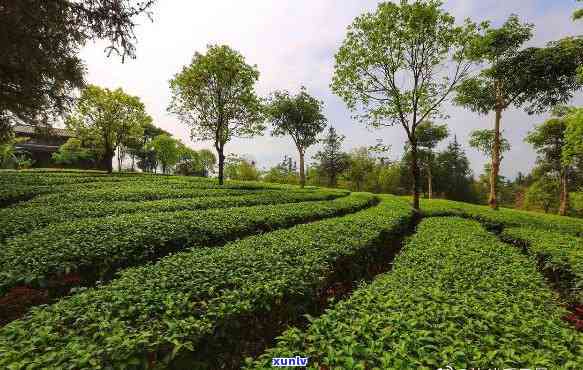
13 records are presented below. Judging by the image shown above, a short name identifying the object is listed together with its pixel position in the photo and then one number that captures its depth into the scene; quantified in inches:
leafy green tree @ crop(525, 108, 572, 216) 1417.3
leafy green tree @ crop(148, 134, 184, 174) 2363.4
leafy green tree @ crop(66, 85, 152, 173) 1550.2
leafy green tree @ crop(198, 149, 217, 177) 3750.0
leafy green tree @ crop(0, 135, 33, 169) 1604.9
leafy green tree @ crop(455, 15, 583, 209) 813.2
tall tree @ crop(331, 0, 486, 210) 773.9
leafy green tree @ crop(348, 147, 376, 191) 2787.9
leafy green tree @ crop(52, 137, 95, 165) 1907.0
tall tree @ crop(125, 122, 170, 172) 3382.1
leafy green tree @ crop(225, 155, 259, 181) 2876.5
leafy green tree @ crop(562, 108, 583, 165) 592.4
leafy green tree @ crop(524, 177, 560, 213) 1758.7
